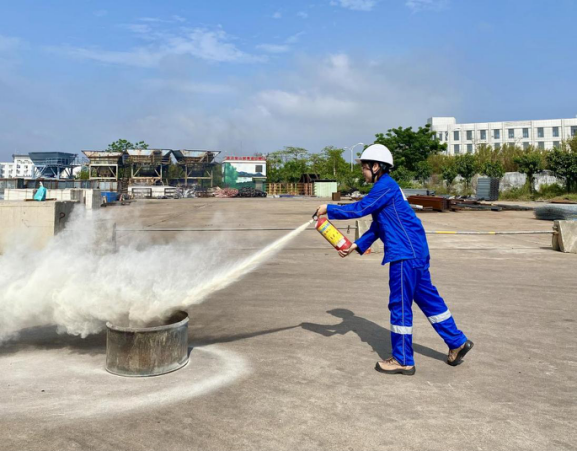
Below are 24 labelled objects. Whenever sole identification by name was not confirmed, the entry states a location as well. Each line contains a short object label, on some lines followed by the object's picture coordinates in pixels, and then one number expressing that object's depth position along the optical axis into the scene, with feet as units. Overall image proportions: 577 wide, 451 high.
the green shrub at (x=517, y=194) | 133.69
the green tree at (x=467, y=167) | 149.48
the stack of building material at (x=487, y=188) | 125.29
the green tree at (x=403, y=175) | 165.06
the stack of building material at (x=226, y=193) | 228.63
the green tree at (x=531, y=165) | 132.36
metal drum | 12.59
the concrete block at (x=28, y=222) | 33.40
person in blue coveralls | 13.12
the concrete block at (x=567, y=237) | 38.63
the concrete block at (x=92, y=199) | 66.39
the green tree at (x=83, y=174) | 331.08
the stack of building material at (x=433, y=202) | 94.38
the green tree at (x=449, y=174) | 152.46
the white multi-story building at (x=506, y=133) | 306.14
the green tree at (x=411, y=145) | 186.80
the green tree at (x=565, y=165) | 121.50
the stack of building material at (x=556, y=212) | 64.50
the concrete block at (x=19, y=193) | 66.74
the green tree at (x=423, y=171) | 169.07
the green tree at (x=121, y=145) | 291.79
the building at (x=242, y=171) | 283.18
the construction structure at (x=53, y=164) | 382.03
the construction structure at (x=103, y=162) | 262.88
